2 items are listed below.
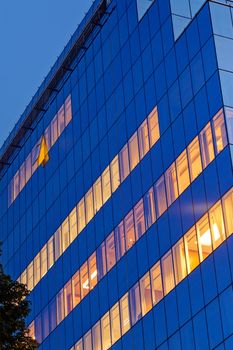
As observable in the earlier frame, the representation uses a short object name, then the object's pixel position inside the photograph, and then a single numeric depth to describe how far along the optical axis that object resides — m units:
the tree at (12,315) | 34.16
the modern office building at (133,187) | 46.38
